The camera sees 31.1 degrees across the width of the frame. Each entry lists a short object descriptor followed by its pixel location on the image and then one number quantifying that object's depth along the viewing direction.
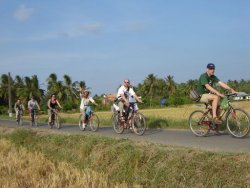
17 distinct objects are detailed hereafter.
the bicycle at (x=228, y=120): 11.86
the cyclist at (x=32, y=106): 28.38
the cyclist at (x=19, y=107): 32.12
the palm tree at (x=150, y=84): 109.44
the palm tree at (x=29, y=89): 87.77
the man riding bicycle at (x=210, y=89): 12.41
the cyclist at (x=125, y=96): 16.41
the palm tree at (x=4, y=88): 90.75
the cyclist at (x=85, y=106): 20.38
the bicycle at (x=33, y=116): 28.41
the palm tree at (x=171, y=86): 114.12
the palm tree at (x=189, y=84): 114.85
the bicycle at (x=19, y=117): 32.06
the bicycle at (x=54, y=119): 23.97
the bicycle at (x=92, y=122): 19.82
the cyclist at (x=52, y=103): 24.41
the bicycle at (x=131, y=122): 15.84
